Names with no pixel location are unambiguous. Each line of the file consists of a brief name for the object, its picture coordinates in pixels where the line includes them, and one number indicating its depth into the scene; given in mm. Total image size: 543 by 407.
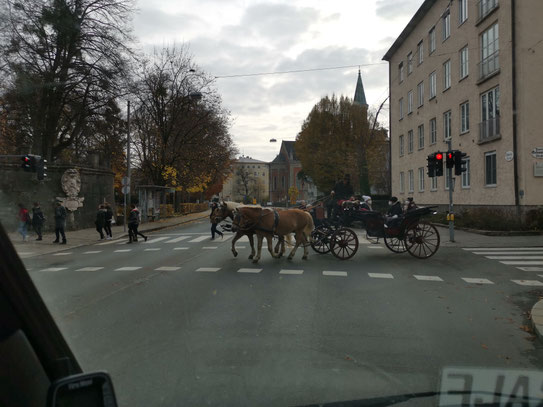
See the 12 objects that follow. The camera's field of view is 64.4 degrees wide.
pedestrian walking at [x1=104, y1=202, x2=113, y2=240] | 14531
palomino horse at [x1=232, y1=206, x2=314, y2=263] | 11156
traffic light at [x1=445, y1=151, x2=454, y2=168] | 15406
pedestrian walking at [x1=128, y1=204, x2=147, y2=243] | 18269
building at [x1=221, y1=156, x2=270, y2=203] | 100538
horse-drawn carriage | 11789
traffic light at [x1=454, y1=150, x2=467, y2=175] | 15423
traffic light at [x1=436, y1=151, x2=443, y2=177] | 15711
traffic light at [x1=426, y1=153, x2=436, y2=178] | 15781
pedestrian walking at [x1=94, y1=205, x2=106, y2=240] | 13702
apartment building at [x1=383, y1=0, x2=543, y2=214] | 19391
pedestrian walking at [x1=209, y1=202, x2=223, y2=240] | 18175
